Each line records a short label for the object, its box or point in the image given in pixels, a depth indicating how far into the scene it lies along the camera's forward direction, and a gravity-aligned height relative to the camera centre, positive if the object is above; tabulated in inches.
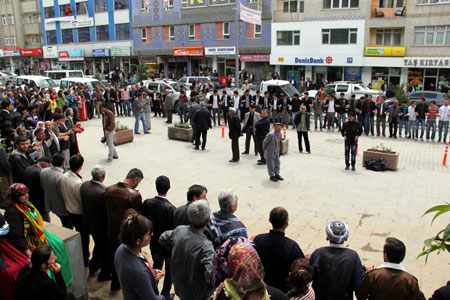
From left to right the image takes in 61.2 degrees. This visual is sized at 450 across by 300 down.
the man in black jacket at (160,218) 187.9 -72.6
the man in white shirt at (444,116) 571.5 -71.7
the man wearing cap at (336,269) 145.1 -75.3
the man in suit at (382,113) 631.6 -74.0
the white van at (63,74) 1267.2 -15.9
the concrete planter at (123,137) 556.4 -98.6
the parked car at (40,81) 1016.2 -31.2
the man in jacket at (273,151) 386.6 -83.6
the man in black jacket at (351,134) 423.2 -72.2
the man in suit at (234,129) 464.8 -72.7
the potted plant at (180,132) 583.8 -96.2
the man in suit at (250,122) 478.9 -67.4
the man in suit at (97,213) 202.8 -75.9
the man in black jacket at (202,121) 500.7 -68.2
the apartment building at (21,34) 2144.4 +202.0
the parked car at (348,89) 924.0 -51.0
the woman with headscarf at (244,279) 108.2 -59.2
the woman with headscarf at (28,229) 164.2 -67.9
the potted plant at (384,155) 443.2 -101.2
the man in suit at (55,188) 225.1 -69.5
